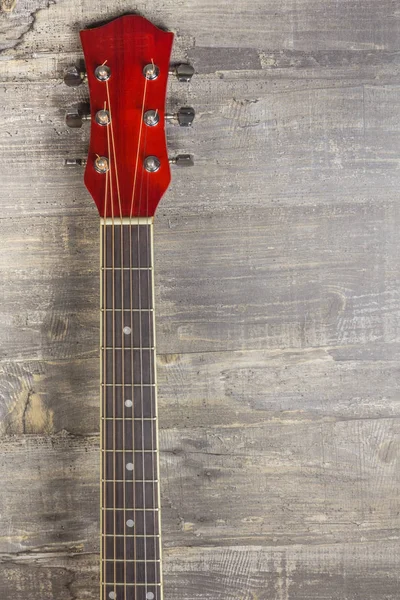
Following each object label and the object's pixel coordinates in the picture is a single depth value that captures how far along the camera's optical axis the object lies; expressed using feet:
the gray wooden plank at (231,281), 4.42
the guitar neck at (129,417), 3.89
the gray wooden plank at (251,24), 4.29
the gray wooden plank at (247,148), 4.35
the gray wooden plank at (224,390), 4.45
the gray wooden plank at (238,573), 4.51
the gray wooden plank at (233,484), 4.47
